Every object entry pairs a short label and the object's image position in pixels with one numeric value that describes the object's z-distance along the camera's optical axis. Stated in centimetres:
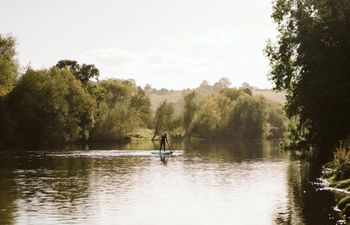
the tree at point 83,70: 13712
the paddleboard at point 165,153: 7794
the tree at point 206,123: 16900
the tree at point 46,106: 10969
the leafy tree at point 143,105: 17676
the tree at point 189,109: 16938
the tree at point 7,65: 9419
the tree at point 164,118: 15800
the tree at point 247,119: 16912
